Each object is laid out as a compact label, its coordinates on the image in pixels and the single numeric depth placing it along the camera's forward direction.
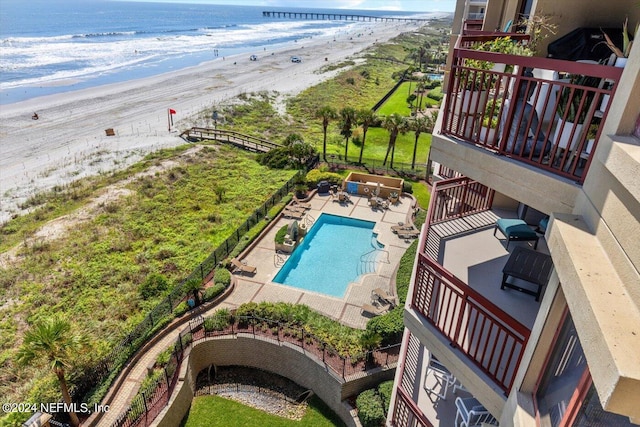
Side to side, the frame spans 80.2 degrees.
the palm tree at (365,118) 37.00
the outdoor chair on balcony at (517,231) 9.05
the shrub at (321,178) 33.22
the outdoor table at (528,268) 7.46
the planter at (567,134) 5.08
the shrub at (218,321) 17.20
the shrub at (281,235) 24.77
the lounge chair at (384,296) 19.61
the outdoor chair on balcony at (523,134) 5.51
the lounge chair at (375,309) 18.75
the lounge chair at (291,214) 28.55
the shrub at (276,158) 38.47
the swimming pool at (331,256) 22.42
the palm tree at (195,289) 18.59
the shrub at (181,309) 18.41
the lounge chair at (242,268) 22.38
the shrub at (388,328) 16.14
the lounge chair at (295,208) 29.31
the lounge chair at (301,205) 29.80
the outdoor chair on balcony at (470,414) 7.75
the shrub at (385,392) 13.94
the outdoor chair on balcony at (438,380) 9.28
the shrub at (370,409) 13.53
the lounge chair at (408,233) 26.01
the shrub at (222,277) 20.78
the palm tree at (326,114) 37.62
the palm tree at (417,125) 35.81
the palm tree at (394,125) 34.44
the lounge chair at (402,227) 26.56
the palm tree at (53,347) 12.40
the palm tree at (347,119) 37.50
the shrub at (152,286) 21.12
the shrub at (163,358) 15.71
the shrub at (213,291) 19.57
